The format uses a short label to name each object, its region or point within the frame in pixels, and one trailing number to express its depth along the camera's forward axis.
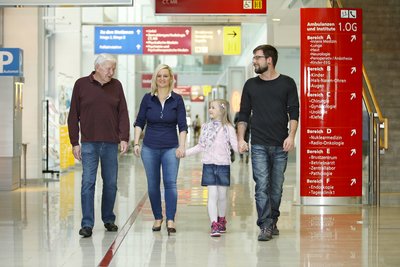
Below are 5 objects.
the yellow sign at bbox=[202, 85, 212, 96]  42.78
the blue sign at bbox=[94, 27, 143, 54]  18.33
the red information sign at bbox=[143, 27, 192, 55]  18.25
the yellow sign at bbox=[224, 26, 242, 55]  18.03
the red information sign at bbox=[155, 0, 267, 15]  11.32
